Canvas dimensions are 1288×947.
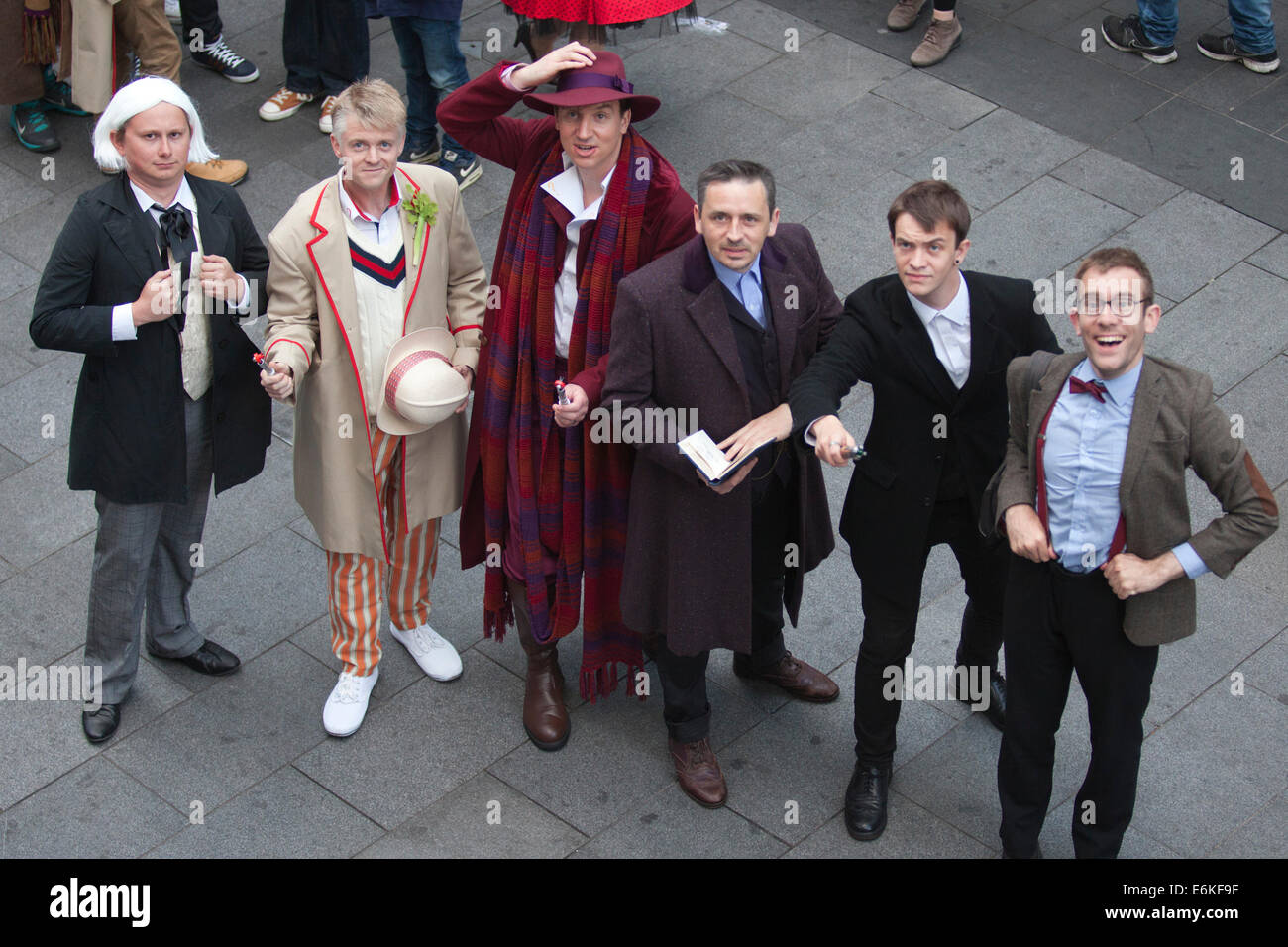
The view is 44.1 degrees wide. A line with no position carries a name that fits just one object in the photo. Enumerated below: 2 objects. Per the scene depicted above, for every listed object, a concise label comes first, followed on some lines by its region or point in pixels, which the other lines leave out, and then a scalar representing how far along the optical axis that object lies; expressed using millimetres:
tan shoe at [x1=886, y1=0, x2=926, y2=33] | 8914
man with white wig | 4645
